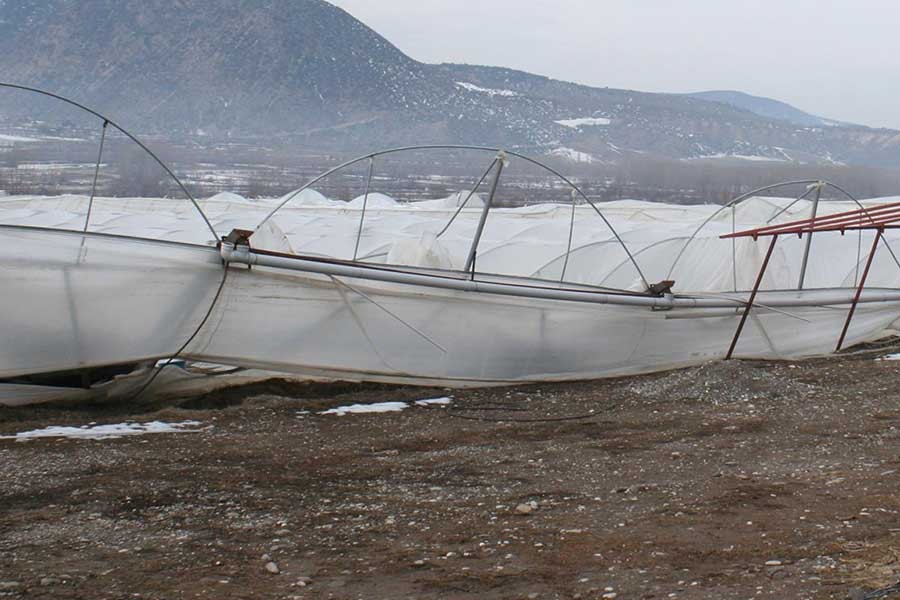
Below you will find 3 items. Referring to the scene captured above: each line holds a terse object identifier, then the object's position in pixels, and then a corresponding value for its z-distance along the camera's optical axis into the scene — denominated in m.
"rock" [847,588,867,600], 5.30
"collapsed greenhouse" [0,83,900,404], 11.18
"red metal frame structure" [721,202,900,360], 13.34
